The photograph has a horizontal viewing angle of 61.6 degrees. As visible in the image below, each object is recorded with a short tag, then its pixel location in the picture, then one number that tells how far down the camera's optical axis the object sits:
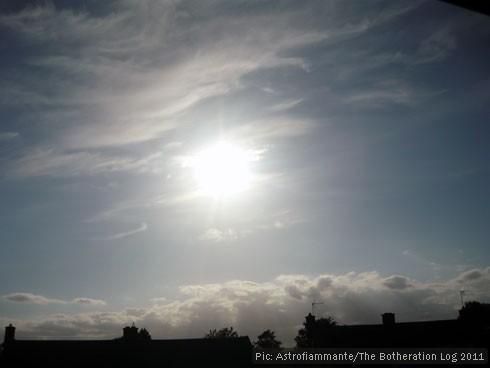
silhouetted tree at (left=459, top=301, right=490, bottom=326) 63.74
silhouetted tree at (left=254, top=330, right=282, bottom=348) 99.10
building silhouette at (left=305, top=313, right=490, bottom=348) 33.38
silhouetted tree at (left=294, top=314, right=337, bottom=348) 39.25
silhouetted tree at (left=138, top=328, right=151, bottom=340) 85.96
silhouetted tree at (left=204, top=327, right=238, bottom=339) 78.10
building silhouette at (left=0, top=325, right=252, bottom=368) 33.72
